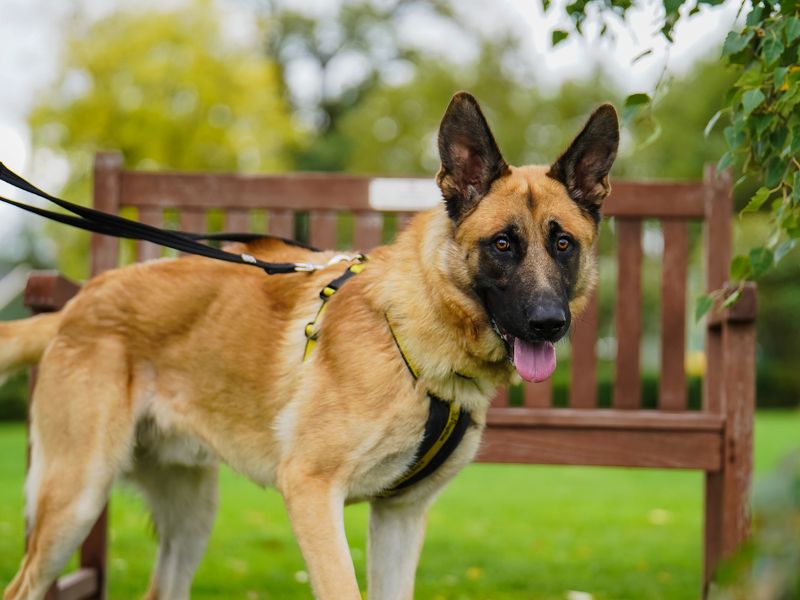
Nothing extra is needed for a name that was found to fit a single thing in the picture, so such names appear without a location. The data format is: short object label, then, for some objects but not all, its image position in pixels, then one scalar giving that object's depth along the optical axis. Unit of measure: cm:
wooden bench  364
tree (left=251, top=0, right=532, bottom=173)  3853
